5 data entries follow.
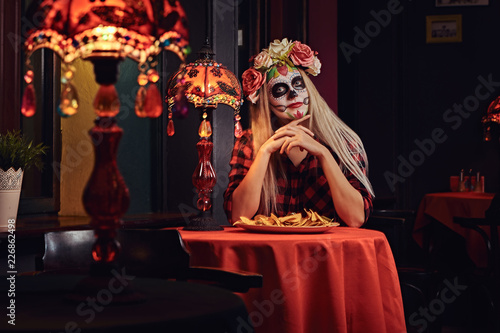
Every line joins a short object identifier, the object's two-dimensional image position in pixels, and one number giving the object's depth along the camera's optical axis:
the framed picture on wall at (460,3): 6.47
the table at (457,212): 4.70
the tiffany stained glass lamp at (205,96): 2.64
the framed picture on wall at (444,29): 6.52
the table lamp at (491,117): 5.83
